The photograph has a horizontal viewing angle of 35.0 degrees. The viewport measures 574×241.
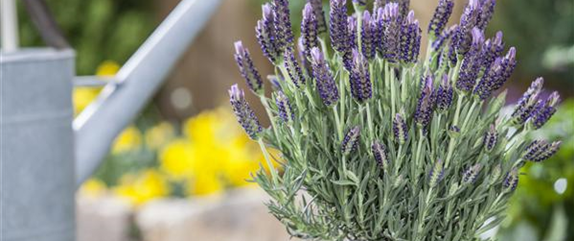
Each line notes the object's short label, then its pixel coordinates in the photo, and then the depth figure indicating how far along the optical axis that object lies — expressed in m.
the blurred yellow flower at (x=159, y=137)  2.99
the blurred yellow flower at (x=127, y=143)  2.90
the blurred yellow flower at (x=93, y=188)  2.34
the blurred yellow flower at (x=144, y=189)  2.26
